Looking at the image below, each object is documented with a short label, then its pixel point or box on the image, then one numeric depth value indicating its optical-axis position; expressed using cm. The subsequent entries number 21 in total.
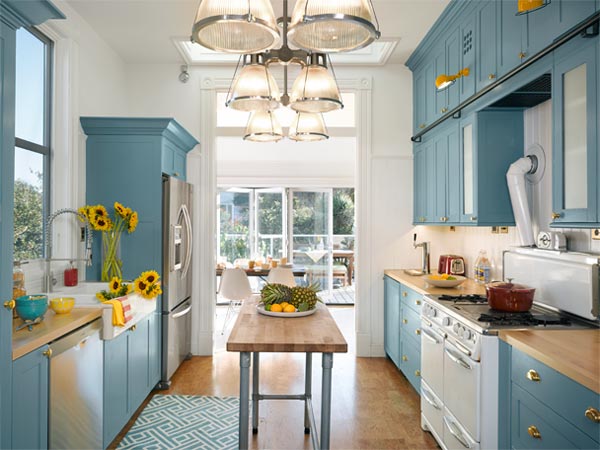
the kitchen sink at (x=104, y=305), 265
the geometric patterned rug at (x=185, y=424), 296
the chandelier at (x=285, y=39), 166
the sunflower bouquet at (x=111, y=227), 325
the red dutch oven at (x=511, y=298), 251
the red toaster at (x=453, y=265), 416
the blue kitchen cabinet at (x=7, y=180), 177
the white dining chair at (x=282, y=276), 558
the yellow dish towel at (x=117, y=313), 267
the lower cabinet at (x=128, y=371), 273
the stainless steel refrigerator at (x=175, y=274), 387
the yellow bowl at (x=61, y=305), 251
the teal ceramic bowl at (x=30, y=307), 219
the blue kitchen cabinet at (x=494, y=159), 317
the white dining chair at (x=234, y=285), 566
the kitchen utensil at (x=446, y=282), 343
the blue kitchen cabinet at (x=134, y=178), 376
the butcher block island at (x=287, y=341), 206
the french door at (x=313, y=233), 848
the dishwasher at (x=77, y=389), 212
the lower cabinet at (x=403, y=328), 362
